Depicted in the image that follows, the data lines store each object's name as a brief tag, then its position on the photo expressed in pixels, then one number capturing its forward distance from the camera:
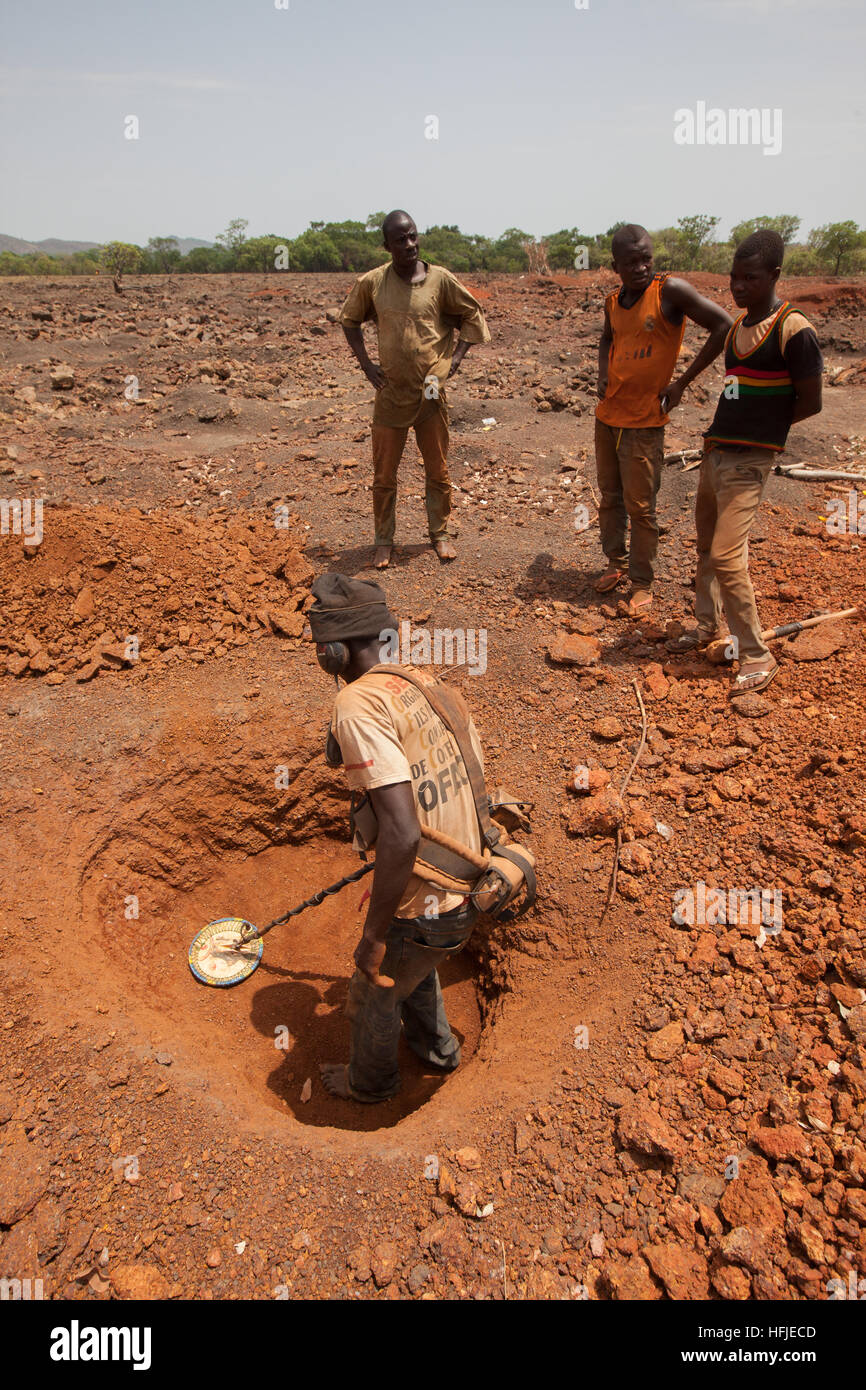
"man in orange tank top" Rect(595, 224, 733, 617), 4.00
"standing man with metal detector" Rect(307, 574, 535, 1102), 2.24
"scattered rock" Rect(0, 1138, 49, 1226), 2.28
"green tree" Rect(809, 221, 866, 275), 20.95
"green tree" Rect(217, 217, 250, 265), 32.06
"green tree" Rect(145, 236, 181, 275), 30.13
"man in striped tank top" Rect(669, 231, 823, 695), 3.43
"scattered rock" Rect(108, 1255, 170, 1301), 2.14
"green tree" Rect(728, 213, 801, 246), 25.53
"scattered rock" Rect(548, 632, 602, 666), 4.50
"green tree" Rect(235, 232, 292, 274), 29.02
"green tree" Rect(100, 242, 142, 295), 28.48
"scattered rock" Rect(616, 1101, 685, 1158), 2.32
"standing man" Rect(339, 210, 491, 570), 4.82
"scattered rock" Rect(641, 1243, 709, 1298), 2.02
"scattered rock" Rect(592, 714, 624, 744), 4.01
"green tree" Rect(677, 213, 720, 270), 23.23
